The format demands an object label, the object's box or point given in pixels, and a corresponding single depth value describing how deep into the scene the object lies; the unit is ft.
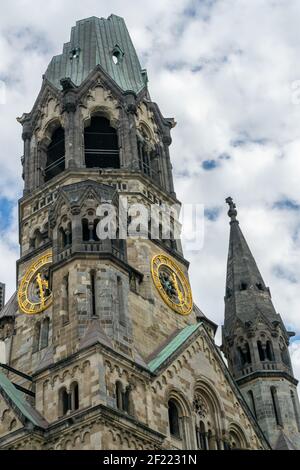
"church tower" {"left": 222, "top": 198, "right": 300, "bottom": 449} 127.44
